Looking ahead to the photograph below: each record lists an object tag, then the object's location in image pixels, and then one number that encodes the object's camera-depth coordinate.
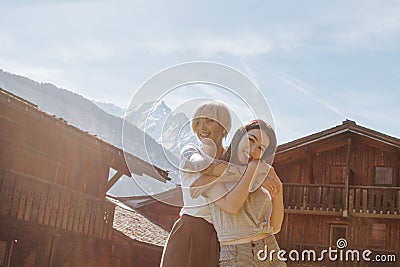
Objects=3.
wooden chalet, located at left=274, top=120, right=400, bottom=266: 20.80
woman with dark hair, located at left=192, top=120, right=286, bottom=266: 2.67
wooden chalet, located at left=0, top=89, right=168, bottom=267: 12.39
